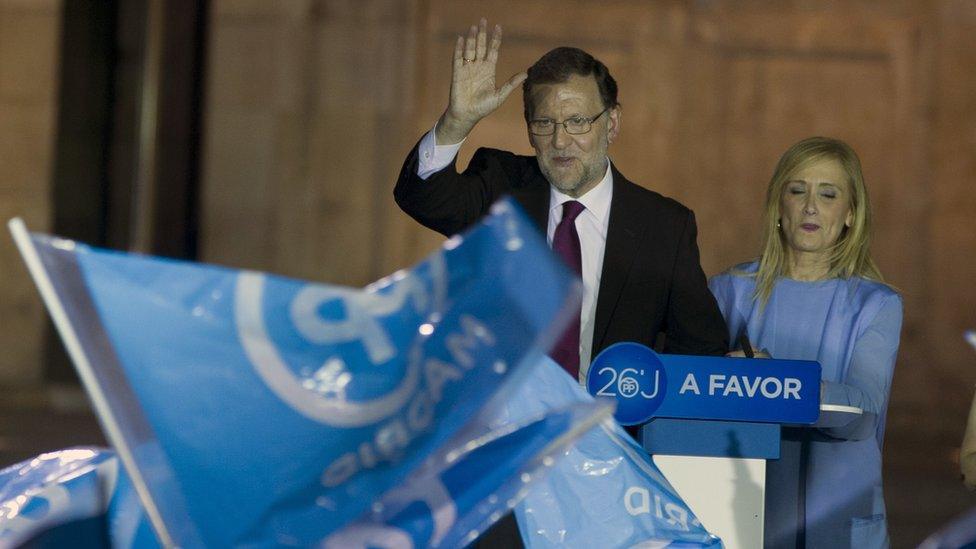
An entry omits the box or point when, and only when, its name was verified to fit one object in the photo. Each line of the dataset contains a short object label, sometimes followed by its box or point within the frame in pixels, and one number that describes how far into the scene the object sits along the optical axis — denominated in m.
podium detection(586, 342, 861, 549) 9.69
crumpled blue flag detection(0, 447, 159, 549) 9.10
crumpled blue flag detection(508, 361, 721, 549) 9.35
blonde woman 9.96
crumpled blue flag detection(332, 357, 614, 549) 8.29
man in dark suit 10.09
